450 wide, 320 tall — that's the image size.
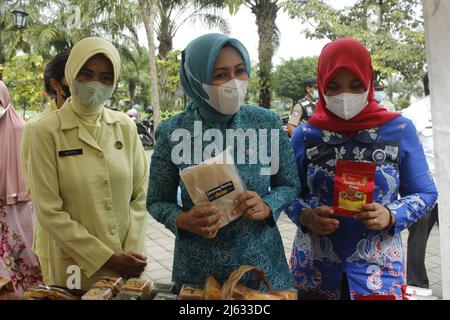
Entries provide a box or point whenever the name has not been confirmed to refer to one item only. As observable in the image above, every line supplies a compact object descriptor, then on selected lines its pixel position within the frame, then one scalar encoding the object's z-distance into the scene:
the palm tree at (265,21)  10.18
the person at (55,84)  2.53
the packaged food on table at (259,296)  1.21
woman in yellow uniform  1.76
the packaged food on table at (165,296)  1.28
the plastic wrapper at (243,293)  1.22
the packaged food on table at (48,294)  1.32
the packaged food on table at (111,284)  1.38
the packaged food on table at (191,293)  1.28
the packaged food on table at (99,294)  1.29
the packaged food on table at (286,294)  1.24
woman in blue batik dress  1.64
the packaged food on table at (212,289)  1.28
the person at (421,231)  3.83
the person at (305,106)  5.54
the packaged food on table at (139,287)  1.34
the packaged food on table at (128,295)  1.25
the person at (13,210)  2.85
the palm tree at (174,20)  10.10
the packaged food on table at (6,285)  1.42
